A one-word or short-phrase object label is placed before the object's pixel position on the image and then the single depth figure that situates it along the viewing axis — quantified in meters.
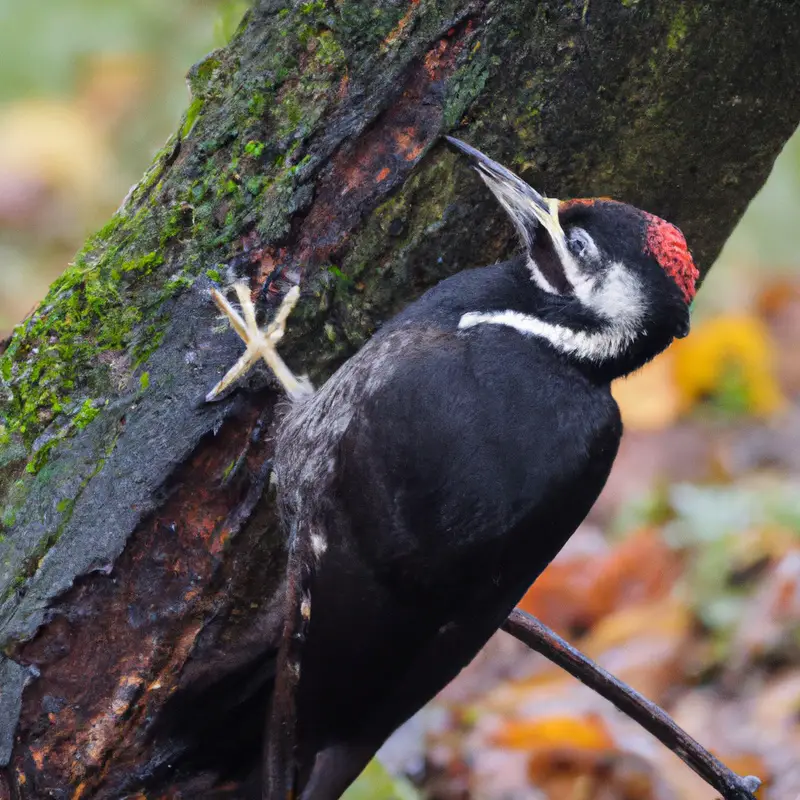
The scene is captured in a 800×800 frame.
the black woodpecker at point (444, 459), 4.58
